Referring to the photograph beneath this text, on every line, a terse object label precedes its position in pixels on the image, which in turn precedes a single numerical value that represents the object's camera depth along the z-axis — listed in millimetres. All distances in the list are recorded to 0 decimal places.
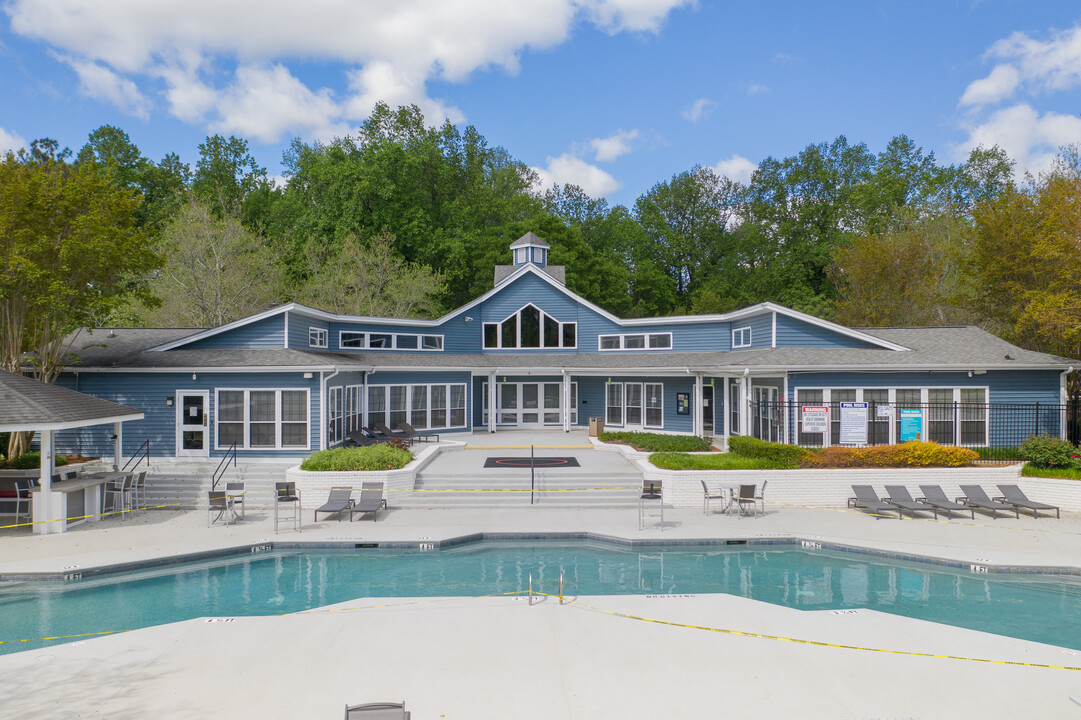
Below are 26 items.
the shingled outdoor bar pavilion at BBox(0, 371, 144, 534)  14852
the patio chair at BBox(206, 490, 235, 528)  16047
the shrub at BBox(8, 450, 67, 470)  18219
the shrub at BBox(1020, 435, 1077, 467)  18453
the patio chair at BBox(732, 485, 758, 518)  16859
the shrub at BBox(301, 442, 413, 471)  18656
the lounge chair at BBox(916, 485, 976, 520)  16641
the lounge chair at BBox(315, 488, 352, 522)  16156
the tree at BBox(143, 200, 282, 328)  35375
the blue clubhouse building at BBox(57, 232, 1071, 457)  21266
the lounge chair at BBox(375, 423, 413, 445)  25253
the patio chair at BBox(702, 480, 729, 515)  17019
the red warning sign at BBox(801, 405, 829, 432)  20281
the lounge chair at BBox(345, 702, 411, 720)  5387
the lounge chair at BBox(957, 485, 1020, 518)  16878
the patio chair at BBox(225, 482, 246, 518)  16411
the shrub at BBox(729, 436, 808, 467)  18734
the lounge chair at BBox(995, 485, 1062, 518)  16469
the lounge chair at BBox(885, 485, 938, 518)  16708
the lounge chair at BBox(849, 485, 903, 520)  17047
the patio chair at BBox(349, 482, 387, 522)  16516
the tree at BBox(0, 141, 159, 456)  18453
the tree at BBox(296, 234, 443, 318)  41125
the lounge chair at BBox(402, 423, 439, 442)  26016
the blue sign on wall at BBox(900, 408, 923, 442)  21016
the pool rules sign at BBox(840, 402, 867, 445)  20328
